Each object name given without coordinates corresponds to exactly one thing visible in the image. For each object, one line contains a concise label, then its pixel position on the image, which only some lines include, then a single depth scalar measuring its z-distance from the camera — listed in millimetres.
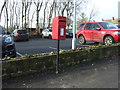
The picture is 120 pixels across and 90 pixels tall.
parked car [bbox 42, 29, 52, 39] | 14480
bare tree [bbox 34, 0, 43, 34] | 19065
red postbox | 2927
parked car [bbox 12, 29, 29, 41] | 11322
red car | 5651
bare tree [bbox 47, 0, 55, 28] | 24762
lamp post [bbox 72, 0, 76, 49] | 4660
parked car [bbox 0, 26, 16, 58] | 3278
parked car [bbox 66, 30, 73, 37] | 14905
